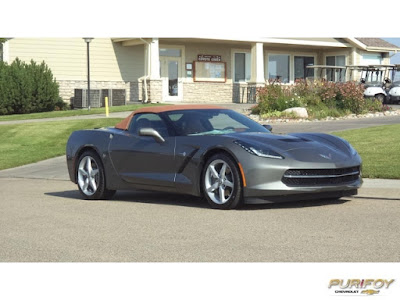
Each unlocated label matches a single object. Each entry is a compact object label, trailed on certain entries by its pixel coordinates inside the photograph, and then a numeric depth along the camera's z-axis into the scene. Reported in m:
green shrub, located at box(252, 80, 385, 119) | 29.73
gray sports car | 9.60
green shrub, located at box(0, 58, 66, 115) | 35.38
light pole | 36.02
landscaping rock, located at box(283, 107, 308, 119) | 28.50
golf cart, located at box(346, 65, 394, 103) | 40.38
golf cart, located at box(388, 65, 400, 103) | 40.91
